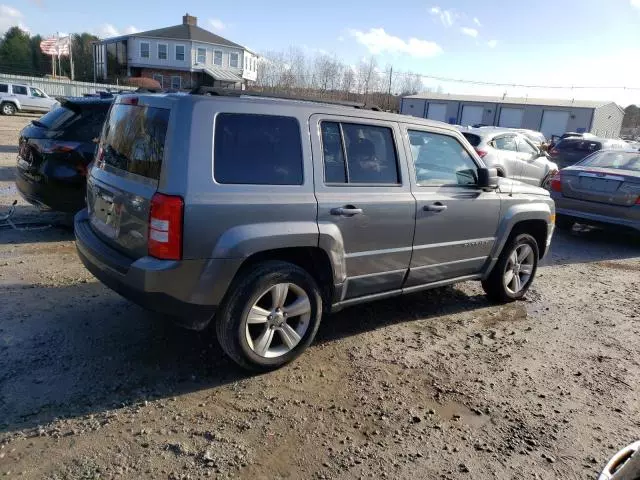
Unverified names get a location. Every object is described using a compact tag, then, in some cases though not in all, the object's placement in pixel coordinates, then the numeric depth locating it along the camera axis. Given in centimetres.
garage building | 5450
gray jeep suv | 317
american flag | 4862
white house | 5534
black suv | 629
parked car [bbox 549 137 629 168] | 1673
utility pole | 6819
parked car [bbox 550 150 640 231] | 815
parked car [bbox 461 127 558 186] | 1075
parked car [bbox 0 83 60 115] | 2975
